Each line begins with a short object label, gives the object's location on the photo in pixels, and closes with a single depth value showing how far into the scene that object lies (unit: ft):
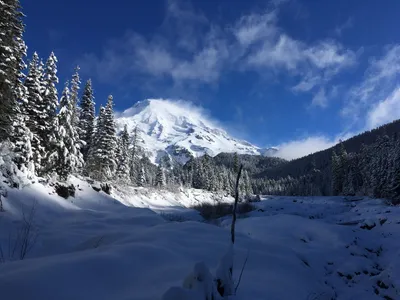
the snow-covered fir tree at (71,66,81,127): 108.88
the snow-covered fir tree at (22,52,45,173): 70.49
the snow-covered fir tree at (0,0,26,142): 48.81
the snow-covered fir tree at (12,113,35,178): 57.75
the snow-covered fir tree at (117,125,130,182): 156.60
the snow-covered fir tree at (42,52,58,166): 73.36
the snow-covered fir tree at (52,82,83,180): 72.95
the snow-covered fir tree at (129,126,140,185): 209.22
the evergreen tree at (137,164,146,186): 216.45
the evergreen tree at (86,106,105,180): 119.65
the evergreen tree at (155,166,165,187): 233.23
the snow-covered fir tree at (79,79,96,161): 122.31
